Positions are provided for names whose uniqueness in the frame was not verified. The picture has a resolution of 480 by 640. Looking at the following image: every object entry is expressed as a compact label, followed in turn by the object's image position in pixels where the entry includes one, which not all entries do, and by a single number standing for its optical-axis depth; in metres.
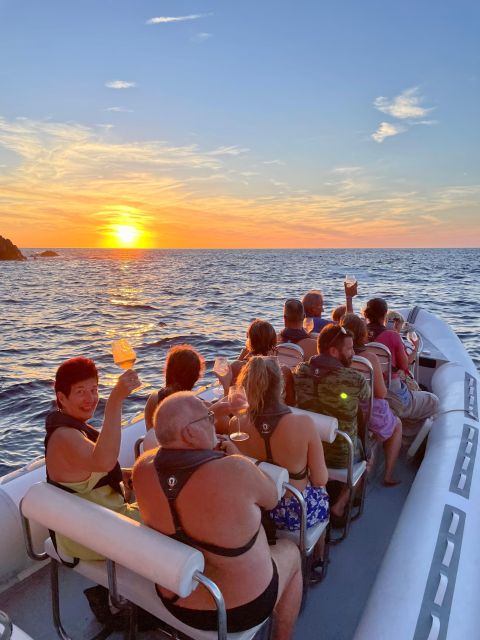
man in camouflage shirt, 3.07
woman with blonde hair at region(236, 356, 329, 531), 2.41
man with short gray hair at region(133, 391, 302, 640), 1.66
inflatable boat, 2.23
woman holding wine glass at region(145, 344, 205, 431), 2.81
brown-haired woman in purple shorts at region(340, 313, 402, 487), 3.62
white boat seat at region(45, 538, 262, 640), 1.88
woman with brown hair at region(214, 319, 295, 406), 3.52
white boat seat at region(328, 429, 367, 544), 3.04
